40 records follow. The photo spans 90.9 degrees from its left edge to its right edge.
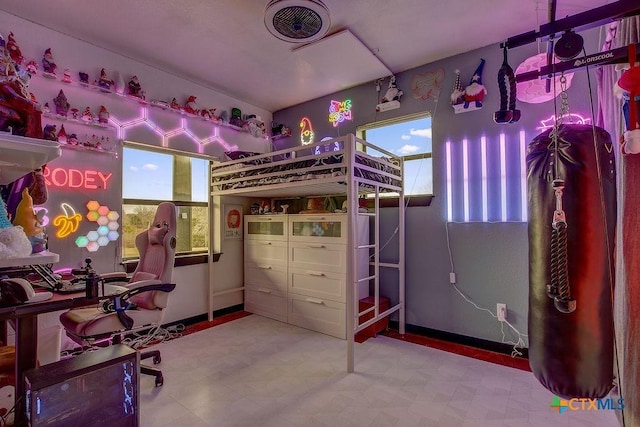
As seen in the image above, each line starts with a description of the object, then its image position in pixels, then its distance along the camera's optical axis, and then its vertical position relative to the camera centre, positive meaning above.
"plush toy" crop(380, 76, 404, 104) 3.29 +1.34
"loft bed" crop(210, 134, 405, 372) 2.49 +0.37
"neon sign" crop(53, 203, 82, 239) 2.56 +0.03
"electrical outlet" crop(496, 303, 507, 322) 2.69 -0.79
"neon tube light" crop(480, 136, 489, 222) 2.80 +0.34
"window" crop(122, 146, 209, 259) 3.16 +0.33
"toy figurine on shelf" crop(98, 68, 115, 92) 2.77 +1.25
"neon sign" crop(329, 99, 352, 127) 3.70 +1.30
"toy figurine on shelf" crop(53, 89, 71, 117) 2.57 +0.99
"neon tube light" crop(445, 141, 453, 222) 3.00 +0.30
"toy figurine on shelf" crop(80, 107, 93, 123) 2.70 +0.94
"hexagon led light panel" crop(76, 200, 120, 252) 2.72 -0.04
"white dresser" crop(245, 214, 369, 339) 3.12 -0.51
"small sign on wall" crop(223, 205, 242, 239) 3.85 +0.02
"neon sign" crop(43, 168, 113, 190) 2.54 +0.39
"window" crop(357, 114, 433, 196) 3.23 +0.81
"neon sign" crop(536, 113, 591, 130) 2.42 +0.77
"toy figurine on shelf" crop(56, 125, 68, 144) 2.56 +0.73
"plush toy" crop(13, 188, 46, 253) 1.36 +0.01
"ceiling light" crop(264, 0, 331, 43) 2.03 +1.39
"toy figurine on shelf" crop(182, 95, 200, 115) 3.40 +1.28
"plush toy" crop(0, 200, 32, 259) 1.06 -0.06
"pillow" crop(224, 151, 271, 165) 3.70 +0.80
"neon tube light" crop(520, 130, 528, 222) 2.59 +0.35
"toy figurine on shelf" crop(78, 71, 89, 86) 2.67 +1.25
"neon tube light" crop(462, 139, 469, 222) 2.91 +0.38
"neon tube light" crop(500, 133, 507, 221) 2.70 +0.35
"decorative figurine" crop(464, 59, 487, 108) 2.80 +1.16
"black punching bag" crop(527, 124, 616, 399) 1.13 -0.17
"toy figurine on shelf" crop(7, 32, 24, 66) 2.21 +1.25
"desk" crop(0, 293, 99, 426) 1.16 -0.43
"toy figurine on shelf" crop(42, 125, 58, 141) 1.32 +0.39
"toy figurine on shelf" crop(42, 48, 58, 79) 2.48 +1.27
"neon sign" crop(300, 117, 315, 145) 4.04 +1.16
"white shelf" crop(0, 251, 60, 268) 1.04 -0.12
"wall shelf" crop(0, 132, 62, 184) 1.05 +0.26
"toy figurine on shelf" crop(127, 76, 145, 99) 2.96 +1.28
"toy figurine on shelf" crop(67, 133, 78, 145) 2.60 +0.70
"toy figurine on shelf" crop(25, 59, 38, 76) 2.40 +1.20
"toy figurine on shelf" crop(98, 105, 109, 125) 2.79 +0.96
